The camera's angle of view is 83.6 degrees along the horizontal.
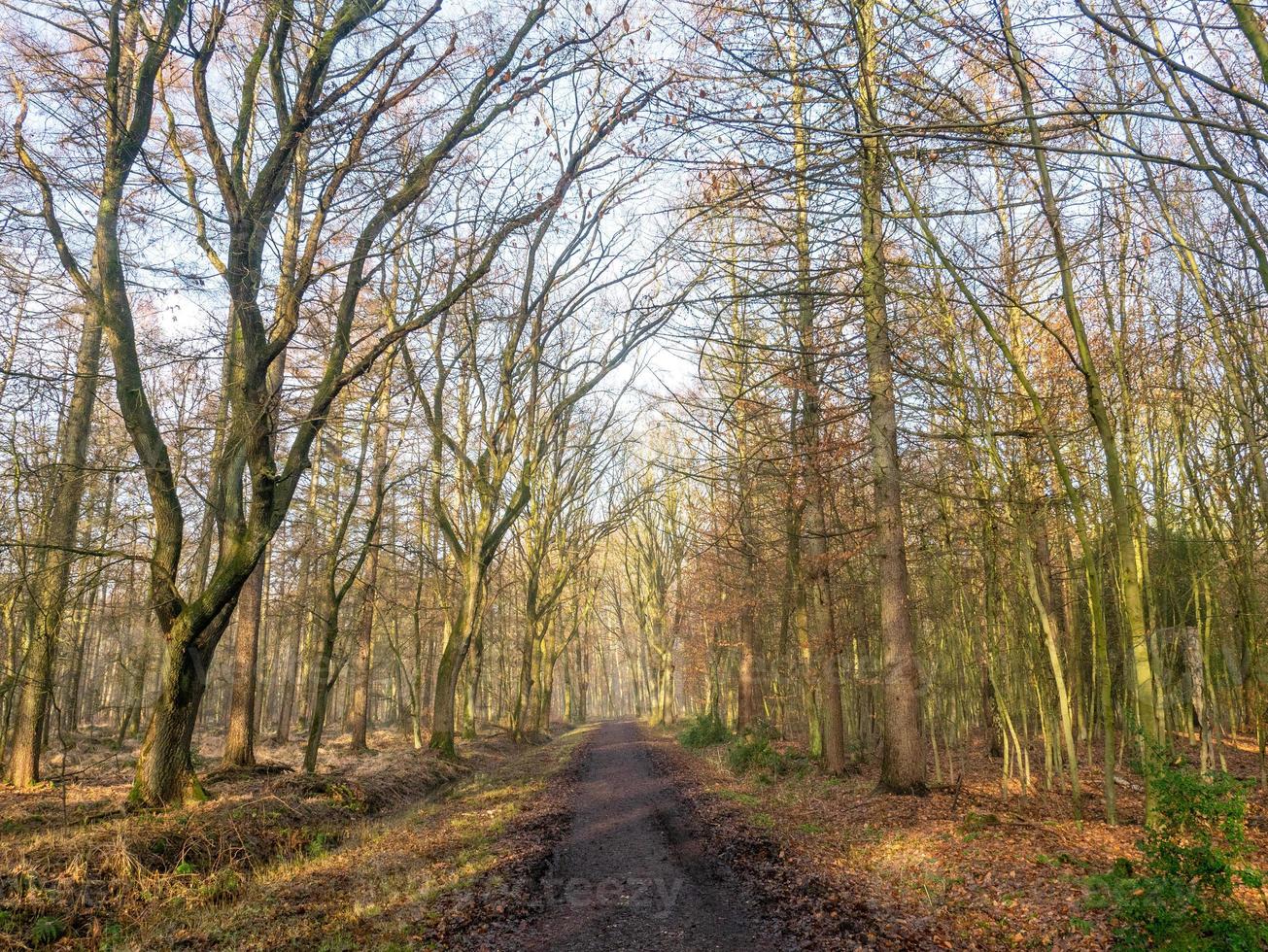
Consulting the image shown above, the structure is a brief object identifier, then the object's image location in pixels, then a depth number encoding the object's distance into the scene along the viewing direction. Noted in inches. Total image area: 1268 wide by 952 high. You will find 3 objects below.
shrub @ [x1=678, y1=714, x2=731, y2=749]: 885.8
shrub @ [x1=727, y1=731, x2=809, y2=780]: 591.2
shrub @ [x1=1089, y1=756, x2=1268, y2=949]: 160.1
